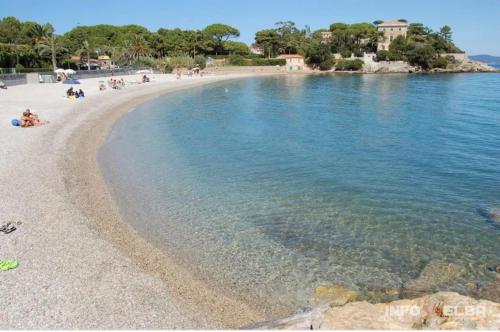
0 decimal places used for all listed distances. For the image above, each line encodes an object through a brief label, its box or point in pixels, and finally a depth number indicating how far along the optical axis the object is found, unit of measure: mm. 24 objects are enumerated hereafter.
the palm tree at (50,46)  63844
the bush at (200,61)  109688
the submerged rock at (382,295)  8117
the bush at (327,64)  120556
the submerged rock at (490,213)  12299
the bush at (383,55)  120544
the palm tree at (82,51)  89525
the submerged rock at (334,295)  8023
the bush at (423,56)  116944
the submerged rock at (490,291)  8078
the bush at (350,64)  120938
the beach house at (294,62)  119125
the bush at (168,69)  99912
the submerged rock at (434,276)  8562
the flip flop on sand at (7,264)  8255
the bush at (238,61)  117125
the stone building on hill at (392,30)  131750
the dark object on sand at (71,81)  48912
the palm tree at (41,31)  65875
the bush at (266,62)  117438
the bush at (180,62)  101938
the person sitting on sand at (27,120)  23531
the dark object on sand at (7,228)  9977
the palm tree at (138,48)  102438
